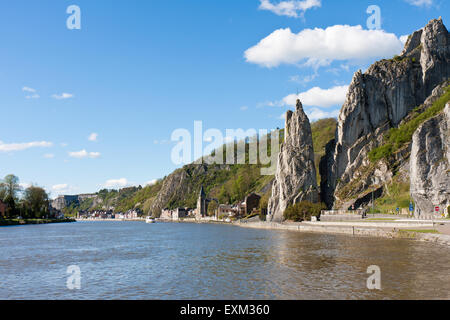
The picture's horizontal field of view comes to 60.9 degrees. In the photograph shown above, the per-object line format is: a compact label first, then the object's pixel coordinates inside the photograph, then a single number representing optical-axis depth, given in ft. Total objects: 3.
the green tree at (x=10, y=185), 473.75
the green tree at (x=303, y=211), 345.25
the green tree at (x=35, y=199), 507.71
